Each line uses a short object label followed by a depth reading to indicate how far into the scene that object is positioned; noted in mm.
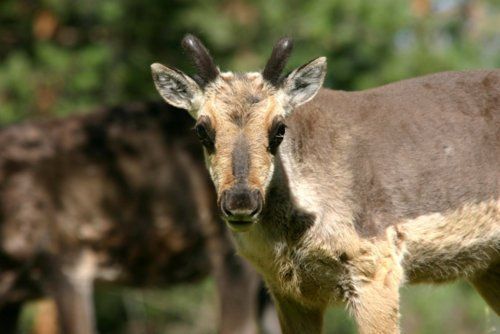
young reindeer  13664
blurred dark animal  23672
